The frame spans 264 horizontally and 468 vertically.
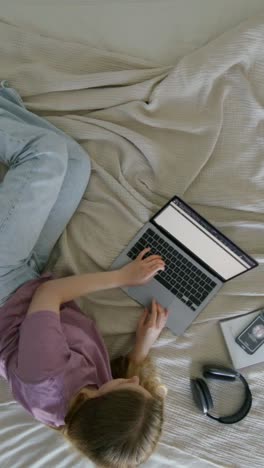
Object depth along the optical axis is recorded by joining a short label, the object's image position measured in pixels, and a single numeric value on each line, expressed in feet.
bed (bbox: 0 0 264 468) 3.25
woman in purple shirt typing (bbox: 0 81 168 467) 2.69
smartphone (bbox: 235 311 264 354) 3.26
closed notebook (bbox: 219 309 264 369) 3.27
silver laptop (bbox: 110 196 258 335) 3.23
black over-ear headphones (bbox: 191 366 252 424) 3.17
